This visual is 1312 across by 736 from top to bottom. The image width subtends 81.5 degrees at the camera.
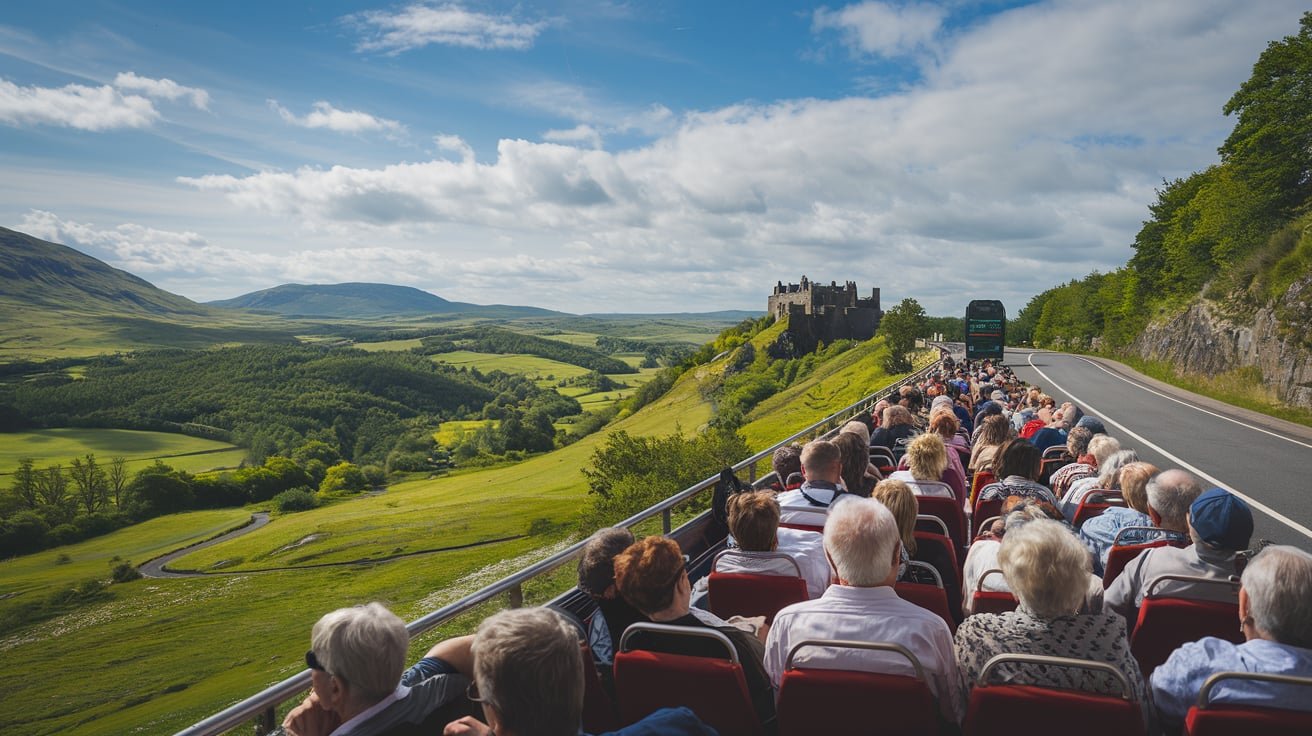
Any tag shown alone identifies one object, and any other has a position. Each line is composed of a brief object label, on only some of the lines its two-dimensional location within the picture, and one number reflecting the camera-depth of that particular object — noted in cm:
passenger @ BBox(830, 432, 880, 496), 700
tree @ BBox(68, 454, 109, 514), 13275
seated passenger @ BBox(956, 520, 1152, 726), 309
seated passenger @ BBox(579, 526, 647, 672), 372
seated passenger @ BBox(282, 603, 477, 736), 264
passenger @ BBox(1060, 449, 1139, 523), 642
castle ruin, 11706
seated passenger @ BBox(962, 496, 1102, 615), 397
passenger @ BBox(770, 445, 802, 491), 762
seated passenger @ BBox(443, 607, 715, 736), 224
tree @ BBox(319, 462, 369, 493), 14075
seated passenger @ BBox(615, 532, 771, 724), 342
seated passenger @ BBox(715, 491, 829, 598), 449
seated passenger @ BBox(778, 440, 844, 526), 604
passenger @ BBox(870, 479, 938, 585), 457
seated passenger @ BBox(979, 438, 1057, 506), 623
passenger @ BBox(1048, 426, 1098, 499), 736
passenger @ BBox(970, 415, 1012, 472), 822
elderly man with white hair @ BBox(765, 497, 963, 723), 328
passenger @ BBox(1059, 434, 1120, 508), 678
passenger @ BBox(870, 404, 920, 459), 1024
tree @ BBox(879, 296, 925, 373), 5822
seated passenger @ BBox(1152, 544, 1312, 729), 292
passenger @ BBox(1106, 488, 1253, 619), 388
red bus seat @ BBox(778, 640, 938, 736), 296
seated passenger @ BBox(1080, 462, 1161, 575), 524
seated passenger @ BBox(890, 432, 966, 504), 675
